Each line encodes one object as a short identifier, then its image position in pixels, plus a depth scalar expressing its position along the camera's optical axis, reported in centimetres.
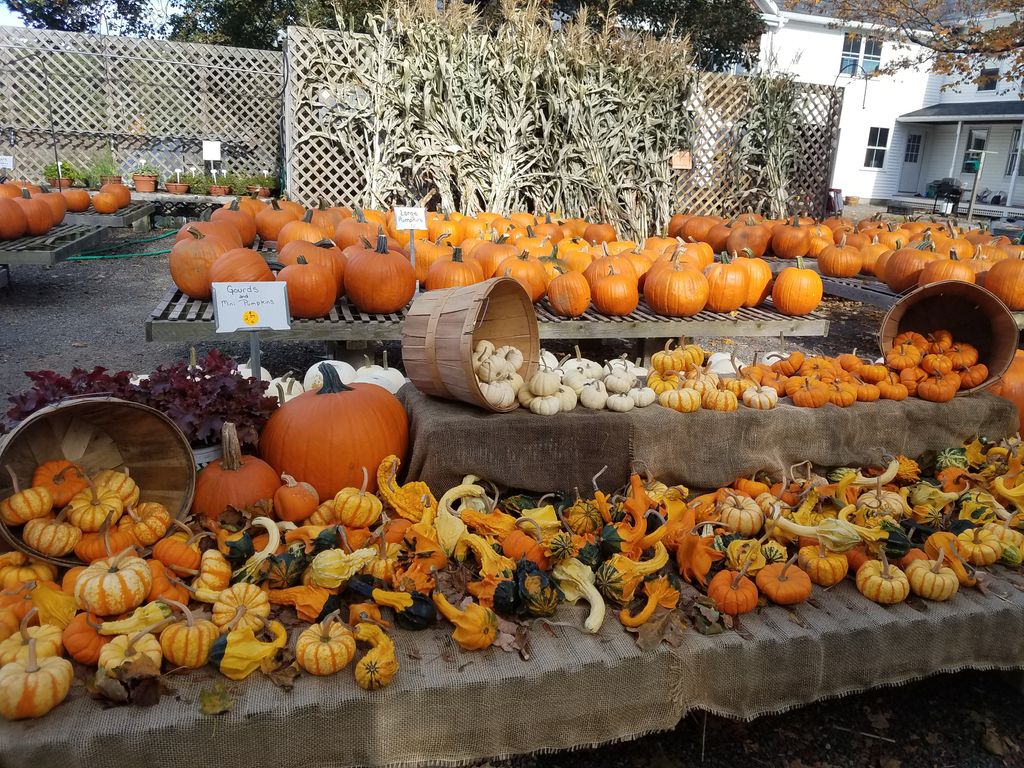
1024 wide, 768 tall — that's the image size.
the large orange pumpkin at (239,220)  607
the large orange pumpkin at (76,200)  934
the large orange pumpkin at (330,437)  256
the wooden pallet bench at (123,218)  912
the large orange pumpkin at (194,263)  453
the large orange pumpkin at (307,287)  429
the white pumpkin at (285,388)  309
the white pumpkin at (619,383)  291
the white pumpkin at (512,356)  287
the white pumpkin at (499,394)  262
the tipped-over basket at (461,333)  249
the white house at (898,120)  2238
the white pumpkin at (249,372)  343
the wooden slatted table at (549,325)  414
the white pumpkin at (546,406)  270
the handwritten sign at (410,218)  452
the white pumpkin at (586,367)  307
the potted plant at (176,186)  1160
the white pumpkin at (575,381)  289
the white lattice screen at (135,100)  1208
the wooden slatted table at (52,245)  642
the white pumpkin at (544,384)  275
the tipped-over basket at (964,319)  329
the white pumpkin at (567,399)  276
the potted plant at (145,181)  1153
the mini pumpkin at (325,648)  180
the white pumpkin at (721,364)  391
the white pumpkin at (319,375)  331
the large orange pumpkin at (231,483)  235
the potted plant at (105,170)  1125
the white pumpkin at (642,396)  289
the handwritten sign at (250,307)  283
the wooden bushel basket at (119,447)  212
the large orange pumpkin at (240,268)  410
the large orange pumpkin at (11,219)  686
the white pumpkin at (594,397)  283
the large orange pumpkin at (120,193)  997
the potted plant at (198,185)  1177
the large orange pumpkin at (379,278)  449
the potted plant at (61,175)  1047
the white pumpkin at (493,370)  273
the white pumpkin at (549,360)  353
